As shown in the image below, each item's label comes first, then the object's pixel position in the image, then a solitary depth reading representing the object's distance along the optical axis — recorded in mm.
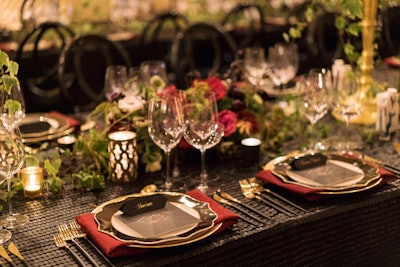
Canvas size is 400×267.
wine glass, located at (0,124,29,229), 2235
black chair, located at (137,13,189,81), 4431
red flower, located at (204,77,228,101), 2696
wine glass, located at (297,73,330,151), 2670
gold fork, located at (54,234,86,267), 2092
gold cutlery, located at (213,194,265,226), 2282
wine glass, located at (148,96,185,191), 2413
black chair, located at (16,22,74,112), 4601
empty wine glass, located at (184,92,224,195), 2437
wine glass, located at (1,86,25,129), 2327
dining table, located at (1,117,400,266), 2132
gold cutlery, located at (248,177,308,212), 2365
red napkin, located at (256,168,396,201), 2362
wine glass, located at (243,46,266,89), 3083
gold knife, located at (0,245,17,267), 2093
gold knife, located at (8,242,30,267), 2091
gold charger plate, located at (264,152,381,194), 2385
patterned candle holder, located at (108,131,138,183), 2511
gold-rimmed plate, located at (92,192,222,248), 2108
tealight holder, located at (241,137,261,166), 2615
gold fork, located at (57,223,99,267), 2102
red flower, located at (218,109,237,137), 2629
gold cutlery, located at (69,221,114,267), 2099
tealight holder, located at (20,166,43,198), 2425
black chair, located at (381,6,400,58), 4468
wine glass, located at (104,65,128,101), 2873
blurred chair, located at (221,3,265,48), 4867
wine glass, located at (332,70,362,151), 2734
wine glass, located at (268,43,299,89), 3116
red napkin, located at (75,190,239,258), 2088
